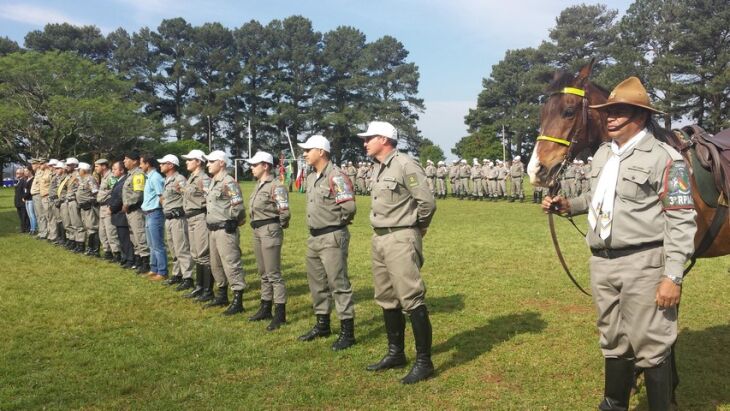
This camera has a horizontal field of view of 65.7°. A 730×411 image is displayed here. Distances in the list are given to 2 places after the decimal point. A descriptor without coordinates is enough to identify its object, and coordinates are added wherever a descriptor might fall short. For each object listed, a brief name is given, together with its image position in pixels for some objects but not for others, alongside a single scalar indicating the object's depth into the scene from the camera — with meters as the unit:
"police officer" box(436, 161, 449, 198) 33.47
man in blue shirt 9.78
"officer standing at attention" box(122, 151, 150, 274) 10.45
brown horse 4.49
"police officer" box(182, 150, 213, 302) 8.41
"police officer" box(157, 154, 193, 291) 9.13
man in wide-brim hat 3.29
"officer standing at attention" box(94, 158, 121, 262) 11.62
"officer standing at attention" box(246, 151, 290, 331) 6.95
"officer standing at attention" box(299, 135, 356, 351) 6.02
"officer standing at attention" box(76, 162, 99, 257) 12.55
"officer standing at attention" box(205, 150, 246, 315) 7.58
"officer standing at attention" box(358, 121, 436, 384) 5.02
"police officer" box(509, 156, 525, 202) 28.05
